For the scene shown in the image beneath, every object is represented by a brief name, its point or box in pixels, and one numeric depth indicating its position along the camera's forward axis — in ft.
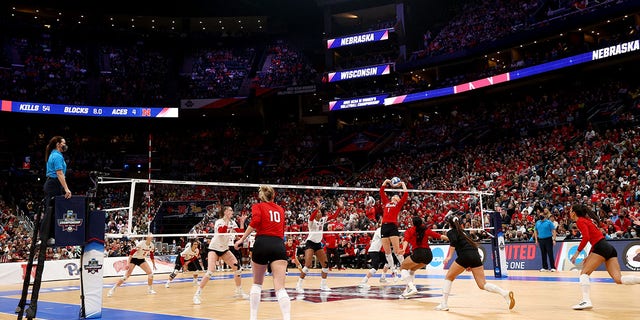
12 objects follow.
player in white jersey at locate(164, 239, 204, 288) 60.37
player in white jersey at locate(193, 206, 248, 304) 44.09
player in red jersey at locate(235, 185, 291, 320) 24.58
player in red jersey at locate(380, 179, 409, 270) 46.01
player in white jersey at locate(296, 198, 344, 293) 47.26
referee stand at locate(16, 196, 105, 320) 30.27
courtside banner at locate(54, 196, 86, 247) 31.86
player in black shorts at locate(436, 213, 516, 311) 31.83
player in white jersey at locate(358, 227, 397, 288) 52.31
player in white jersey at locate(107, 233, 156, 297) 51.11
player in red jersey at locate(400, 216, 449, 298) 40.60
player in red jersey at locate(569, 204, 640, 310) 31.42
